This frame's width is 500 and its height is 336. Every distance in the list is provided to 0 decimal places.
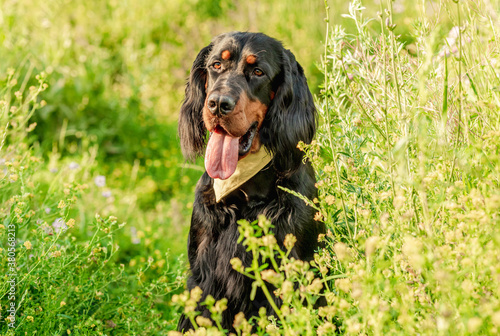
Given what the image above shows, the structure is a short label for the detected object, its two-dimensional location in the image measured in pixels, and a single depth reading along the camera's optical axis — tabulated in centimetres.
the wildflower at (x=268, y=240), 154
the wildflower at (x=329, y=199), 167
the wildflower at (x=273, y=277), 153
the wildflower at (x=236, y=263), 152
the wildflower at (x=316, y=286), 155
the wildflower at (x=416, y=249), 133
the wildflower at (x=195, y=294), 152
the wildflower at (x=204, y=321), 151
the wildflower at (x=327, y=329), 154
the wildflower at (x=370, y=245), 149
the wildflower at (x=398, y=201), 155
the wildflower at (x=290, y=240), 156
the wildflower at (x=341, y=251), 152
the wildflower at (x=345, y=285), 153
